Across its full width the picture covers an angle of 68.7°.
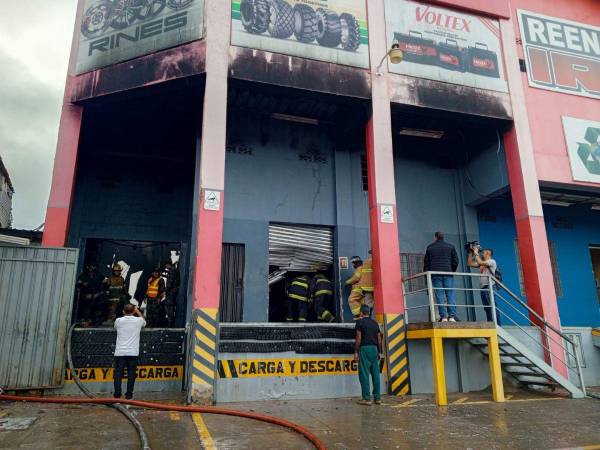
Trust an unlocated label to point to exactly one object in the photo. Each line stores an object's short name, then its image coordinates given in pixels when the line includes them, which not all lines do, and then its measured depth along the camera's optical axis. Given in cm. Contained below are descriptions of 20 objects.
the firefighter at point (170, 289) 1182
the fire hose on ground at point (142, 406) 533
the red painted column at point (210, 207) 773
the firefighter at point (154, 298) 1136
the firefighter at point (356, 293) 1048
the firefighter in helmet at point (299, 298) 1114
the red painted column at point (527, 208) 1010
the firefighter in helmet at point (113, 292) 1110
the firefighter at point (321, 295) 1109
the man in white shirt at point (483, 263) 1055
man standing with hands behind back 769
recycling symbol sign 1166
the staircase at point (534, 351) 862
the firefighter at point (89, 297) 1084
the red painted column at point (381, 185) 927
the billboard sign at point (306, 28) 969
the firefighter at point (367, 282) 1023
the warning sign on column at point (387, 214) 965
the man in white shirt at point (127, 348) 760
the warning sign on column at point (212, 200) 849
